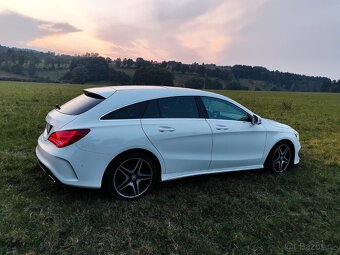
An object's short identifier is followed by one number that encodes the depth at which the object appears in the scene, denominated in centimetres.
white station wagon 441
